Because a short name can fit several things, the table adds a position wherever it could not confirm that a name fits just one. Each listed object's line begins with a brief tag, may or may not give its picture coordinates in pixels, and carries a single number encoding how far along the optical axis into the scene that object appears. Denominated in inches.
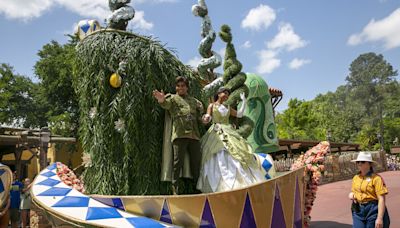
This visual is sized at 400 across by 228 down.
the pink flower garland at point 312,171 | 141.5
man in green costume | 123.0
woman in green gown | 121.6
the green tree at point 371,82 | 1994.0
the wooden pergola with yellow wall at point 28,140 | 366.3
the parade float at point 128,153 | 101.5
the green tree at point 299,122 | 1286.9
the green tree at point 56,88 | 706.8
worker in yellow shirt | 129.1
